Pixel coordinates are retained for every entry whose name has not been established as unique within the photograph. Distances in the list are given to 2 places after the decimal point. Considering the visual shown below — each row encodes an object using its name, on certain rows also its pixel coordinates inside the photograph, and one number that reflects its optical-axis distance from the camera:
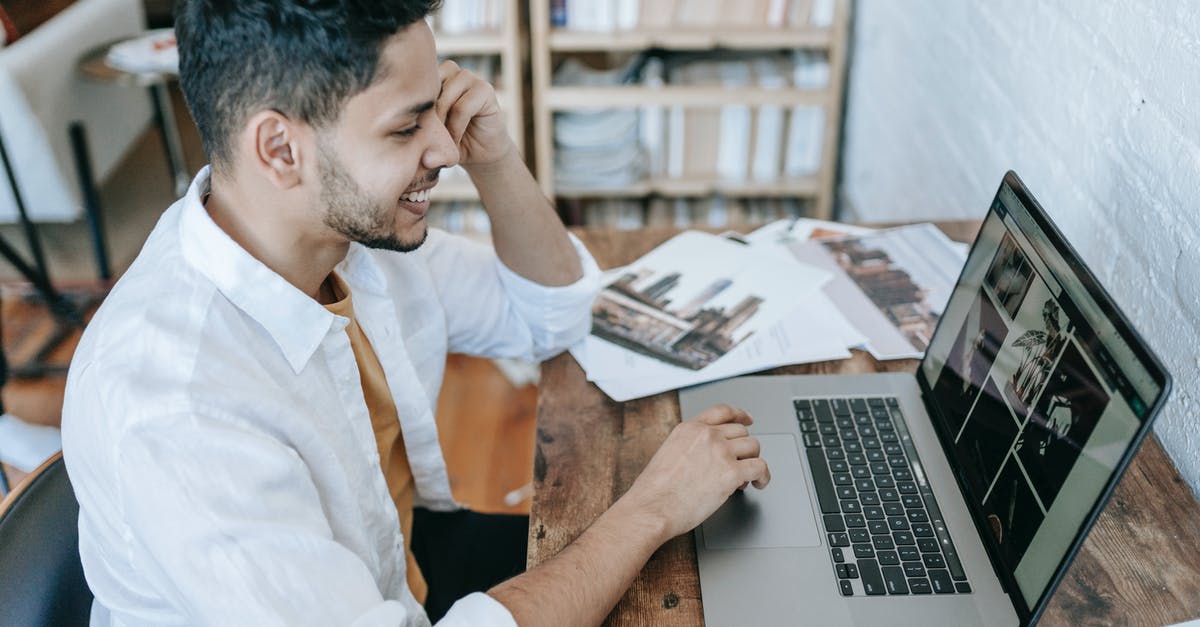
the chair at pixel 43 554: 0.81
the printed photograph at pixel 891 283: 1.22
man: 0.73
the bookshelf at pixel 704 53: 2.34
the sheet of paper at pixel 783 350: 1.12
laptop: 0.69
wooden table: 0.81
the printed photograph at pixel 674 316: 1.17
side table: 2.57
